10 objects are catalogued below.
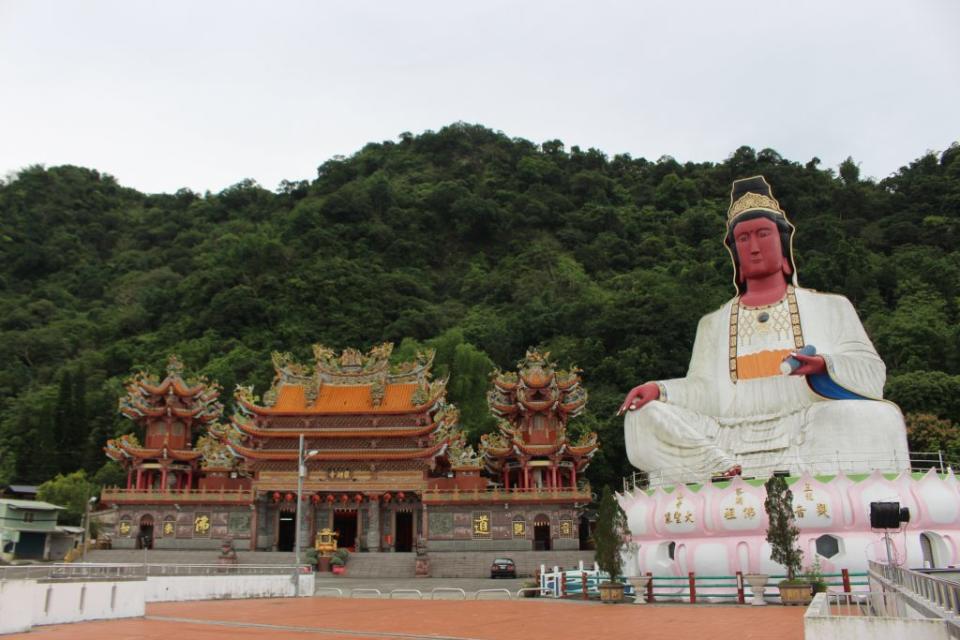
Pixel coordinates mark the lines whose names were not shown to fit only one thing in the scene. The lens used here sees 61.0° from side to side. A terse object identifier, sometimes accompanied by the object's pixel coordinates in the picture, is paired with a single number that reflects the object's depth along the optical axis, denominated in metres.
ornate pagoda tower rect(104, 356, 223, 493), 37.12
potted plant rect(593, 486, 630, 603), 16.97
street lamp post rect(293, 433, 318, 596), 20.58
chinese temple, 33.28
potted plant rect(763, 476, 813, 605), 15.50
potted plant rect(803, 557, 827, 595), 15.64
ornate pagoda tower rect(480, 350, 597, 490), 34.62
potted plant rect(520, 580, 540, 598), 20.10
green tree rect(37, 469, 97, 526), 41.94
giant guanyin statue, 20.09
